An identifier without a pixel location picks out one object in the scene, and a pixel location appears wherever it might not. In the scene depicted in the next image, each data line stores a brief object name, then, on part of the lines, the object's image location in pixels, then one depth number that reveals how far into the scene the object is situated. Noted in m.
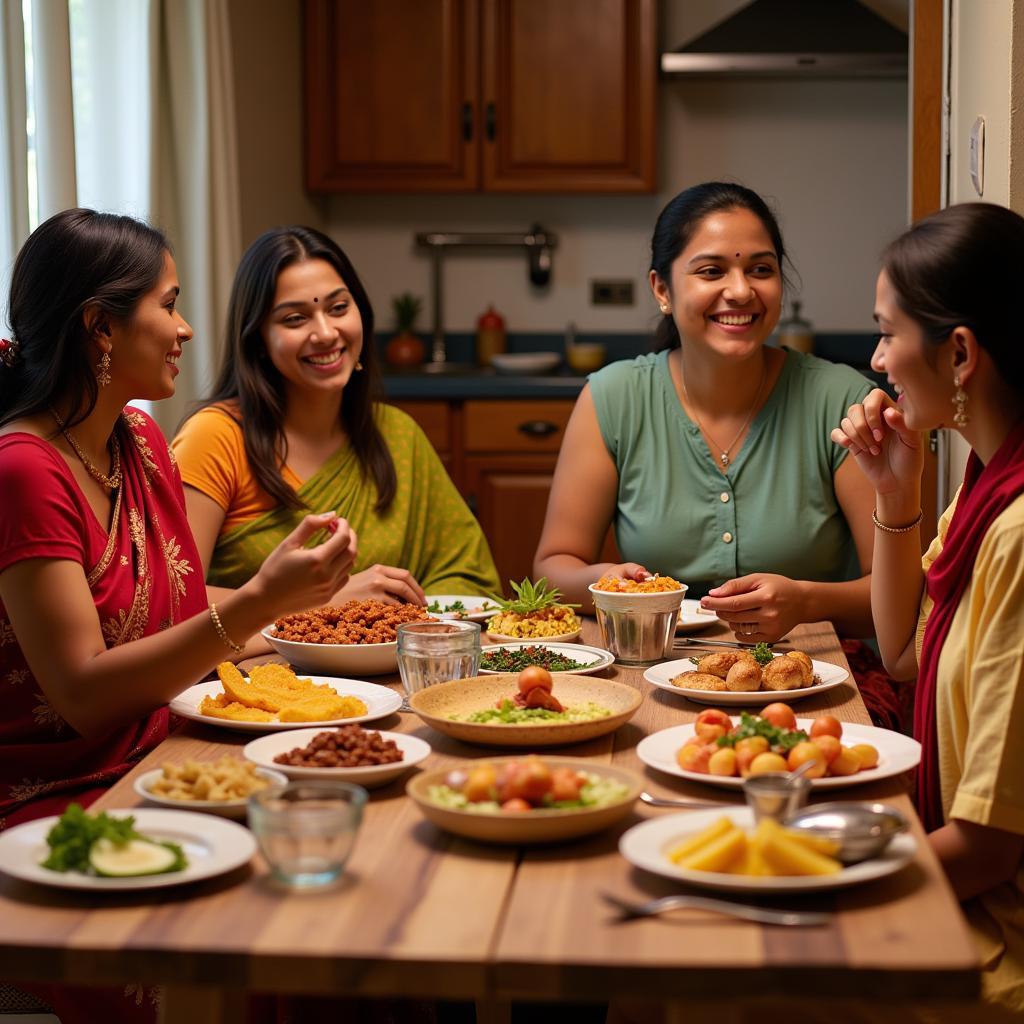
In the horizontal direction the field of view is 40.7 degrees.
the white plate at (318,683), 1.52
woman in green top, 2.41
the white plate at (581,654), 1.76
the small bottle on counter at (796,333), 4.72
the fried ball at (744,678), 1.63
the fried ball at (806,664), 1.67
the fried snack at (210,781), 1.26
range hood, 4.36
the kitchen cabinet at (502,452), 4.28
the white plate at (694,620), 2.02
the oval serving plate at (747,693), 1.62
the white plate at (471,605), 2.11
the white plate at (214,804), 1.24
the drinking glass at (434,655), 1.63
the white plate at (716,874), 1.05
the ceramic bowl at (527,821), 1.15
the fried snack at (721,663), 1.70
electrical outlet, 4.95
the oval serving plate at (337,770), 1.32
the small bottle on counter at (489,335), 4.93
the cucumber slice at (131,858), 1.10
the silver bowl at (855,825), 1.11
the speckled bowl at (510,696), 1.43
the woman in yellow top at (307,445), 2.45
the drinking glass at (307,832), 1.09
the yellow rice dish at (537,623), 1.98
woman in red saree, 1.58
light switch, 2.45
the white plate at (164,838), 1.08
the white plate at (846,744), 1.30
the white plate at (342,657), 1.79
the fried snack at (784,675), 1.64
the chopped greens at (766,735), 1.34
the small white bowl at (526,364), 4.66
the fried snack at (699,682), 1.64
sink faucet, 4.93
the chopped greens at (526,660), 1.77
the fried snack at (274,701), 1.54
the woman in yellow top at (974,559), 1.31
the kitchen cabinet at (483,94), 4.58
